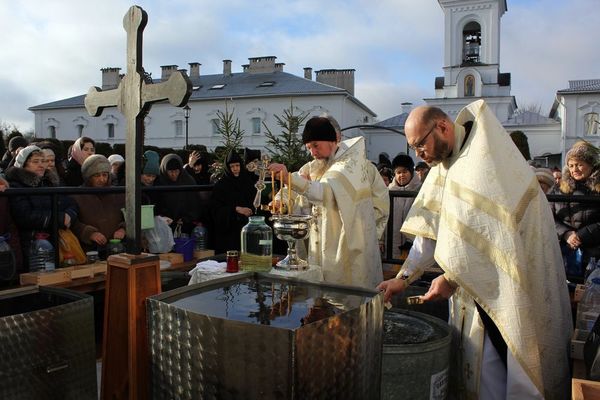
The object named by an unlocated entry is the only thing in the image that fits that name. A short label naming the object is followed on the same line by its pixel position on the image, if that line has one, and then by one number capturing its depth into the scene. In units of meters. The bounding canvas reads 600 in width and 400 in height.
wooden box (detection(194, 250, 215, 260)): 5.09
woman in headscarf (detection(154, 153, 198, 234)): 5.33
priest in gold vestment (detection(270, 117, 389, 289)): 3.76
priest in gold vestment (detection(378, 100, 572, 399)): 2.56
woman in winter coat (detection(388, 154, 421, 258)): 5.81
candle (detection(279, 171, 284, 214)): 3.23
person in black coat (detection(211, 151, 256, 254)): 5.34
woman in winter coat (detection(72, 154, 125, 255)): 4.52
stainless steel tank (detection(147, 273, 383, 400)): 1.42
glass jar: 3.31
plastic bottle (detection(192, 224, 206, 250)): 5.38
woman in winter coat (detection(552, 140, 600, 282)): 4.39
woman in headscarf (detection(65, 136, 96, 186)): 5.86
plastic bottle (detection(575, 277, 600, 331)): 2.83
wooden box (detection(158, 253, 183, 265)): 4.70
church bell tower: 38.06
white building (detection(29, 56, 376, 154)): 43.44
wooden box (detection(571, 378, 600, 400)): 1.68
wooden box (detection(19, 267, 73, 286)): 3.76
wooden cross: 2.25
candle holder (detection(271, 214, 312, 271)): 3.15
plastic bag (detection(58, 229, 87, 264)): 4.24
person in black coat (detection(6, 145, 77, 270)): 3.93
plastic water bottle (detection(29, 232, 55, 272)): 3.98
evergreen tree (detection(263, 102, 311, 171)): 8.51
